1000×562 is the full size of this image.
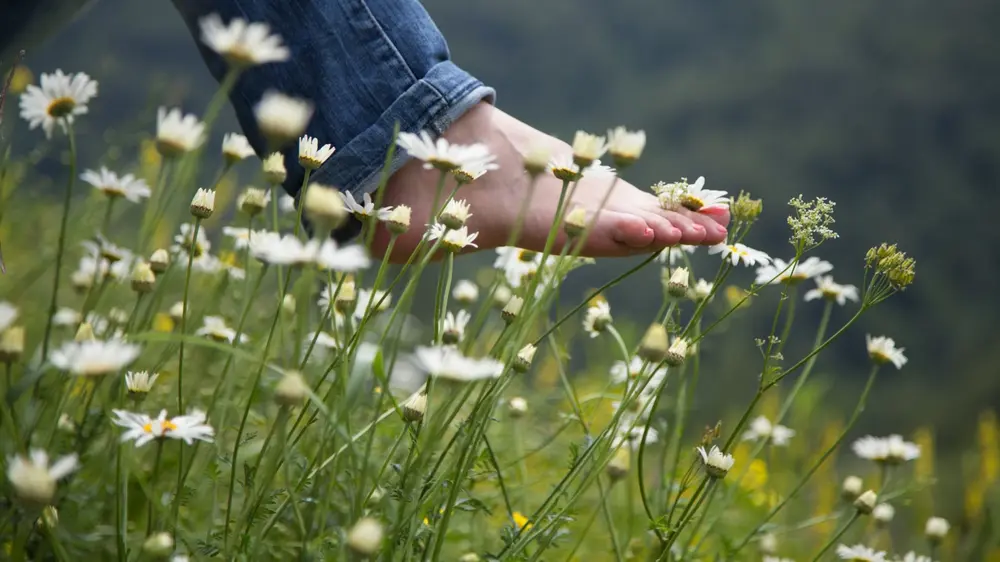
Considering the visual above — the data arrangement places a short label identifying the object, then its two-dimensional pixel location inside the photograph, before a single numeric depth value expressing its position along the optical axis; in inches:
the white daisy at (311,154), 47.2
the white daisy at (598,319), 51.1
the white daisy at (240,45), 43.4
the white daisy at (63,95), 46.4
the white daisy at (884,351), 51.3
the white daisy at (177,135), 43.8
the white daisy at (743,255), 48.4
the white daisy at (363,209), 48.6
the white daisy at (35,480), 41.8
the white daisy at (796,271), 49.9
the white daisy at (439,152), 46.0
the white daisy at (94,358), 42.3
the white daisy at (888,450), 52.4
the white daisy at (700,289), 50.0
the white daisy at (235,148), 48.9
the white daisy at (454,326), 49.6
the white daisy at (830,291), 52.5
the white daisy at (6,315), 42.9
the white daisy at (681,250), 50.5
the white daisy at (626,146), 45.3
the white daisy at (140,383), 45.8
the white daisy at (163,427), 44.3
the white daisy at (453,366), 42.8
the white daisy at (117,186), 47.8
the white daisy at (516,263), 52.1
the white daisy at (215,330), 52.0
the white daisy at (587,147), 45.4
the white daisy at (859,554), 50.3
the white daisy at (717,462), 46.7
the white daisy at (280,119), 42.9
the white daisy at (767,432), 53.3
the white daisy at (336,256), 42.2
